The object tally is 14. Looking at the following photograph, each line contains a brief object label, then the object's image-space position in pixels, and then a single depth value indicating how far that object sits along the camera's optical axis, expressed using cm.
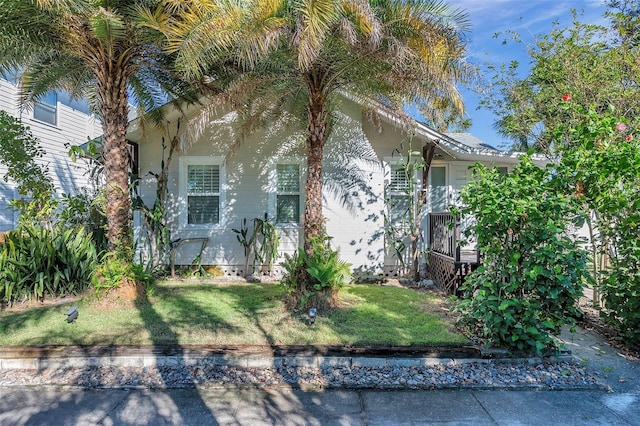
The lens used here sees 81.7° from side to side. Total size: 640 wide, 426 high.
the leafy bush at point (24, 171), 790
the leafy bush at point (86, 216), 863
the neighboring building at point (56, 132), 1018
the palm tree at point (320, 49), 475
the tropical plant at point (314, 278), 554
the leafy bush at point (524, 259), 411
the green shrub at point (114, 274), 581
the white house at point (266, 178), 831
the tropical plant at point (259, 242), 838
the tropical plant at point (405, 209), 834
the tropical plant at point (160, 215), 826
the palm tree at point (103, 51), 509
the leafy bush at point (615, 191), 441
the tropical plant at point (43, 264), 610
